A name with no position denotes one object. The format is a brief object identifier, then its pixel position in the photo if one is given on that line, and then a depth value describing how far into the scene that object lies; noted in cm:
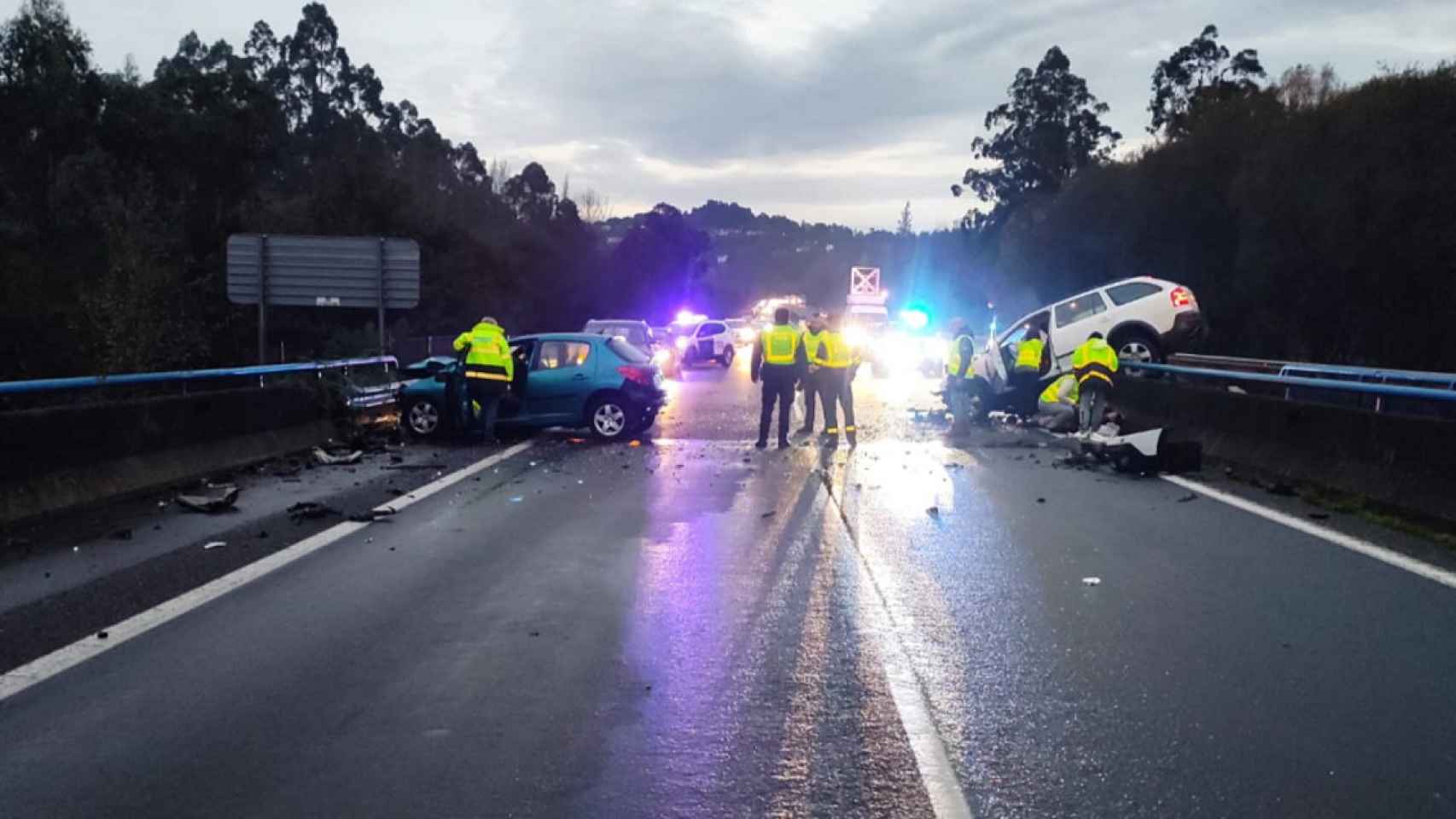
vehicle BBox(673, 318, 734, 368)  4584
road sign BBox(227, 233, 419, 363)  2375
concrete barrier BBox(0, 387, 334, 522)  1078
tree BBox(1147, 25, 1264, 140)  6888
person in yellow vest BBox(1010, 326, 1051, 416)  2203
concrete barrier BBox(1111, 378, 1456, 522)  1122
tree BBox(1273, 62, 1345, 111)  5104
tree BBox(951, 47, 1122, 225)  8169
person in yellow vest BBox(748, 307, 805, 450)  1802
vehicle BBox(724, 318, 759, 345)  7221
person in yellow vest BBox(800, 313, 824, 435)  1864
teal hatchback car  1855
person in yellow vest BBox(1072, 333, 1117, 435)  1773
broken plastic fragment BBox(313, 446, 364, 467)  1556
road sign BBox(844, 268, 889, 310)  4828
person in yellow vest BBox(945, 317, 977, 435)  2261
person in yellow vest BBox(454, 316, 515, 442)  1752
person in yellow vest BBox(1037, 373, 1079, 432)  2055
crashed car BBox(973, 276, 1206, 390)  2419
